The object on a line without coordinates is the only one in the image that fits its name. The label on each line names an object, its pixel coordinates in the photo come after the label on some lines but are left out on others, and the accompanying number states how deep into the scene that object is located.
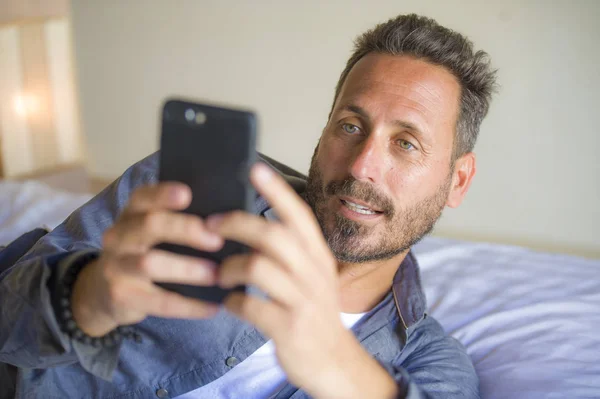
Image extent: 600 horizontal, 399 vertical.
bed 1.07
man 0.53
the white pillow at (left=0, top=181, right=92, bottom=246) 1.56
